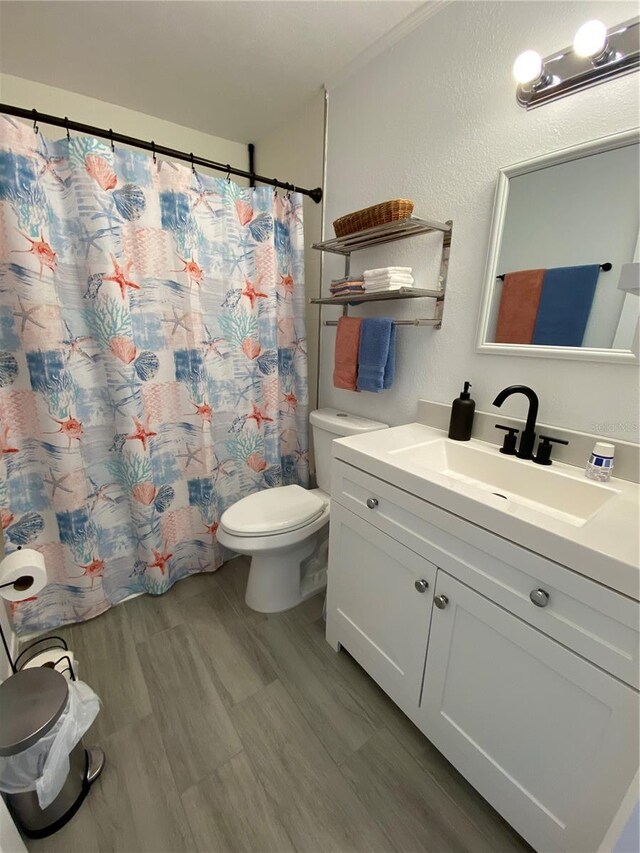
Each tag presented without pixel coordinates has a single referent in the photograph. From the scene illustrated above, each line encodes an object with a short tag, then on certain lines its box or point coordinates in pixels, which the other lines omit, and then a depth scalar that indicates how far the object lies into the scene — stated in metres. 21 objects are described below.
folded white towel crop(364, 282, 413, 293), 1.35
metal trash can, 0.83
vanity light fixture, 0.86
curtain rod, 1.17
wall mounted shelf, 1.27
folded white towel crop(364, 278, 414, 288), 1.36
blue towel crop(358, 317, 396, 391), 1.45
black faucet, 1.08
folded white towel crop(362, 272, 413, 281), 1.36
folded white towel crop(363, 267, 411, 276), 1.36
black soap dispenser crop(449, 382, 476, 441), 1.26
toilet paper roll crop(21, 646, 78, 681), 1.18
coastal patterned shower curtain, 1.28
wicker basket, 1.24
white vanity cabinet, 0.68
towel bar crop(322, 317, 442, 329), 1.38
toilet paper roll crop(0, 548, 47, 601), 0.99
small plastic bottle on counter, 0.96
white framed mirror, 0.95
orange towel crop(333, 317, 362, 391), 1.56
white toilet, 1.47
